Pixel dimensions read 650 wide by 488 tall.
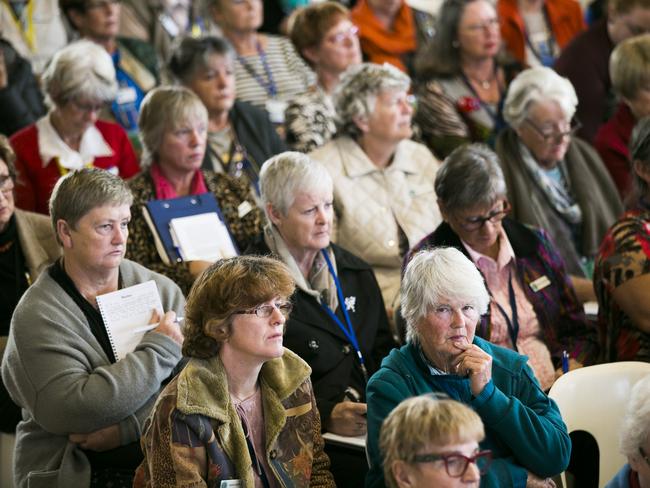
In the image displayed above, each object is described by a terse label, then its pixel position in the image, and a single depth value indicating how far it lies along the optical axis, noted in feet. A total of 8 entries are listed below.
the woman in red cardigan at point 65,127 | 28.22
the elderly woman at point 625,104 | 32.04
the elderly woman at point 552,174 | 29.66
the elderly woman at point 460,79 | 34.40
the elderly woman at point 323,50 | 33.09
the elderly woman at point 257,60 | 35.83
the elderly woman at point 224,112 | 30.78
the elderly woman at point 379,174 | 27.84
